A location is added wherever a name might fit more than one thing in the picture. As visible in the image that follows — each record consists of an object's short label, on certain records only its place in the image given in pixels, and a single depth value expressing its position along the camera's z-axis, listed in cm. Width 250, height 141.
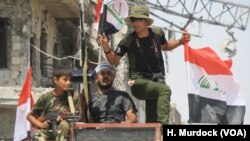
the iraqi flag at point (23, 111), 1720
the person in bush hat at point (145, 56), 1118
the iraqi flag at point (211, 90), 1204
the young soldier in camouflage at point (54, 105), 1118
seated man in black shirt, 1093
